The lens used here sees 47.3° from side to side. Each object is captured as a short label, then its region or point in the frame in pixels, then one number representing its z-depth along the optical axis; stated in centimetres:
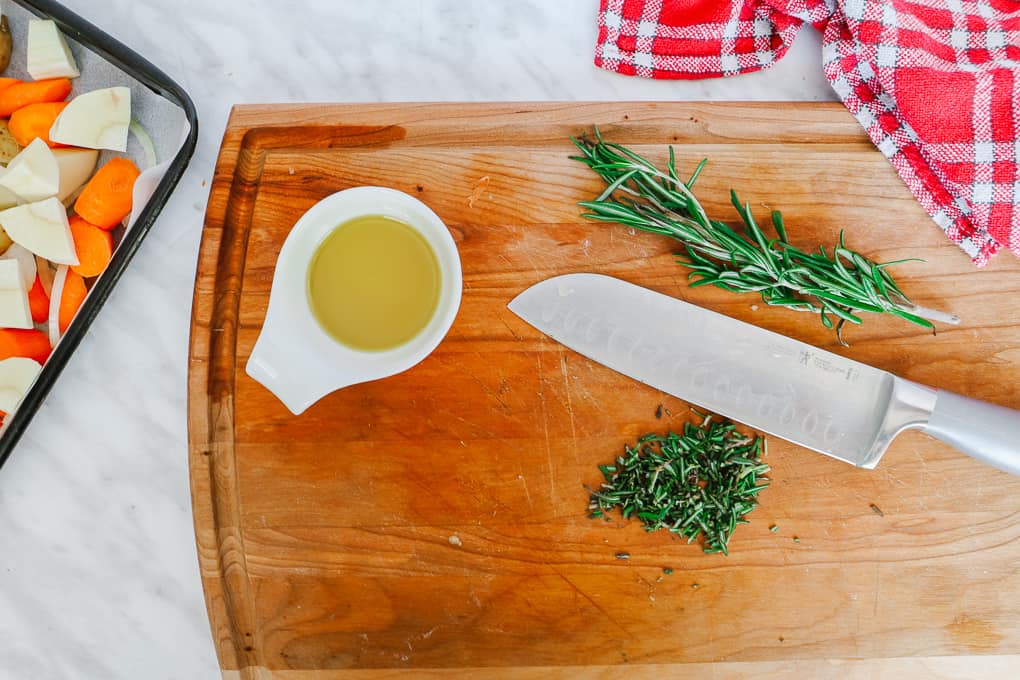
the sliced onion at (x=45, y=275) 57
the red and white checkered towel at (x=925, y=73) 54
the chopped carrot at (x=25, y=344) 56
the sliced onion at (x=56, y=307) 56
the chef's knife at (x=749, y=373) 52
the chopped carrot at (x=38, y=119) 56
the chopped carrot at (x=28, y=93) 56
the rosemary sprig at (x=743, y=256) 52
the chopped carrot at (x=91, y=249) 56
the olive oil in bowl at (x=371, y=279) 54
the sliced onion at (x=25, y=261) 56
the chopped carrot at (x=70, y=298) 56
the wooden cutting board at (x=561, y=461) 55
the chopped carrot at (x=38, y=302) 56
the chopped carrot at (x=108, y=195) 55
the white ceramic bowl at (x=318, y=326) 52
